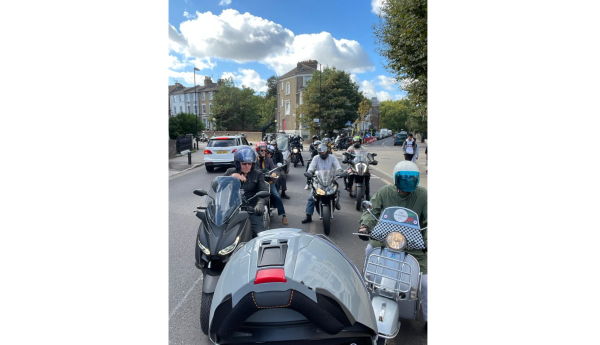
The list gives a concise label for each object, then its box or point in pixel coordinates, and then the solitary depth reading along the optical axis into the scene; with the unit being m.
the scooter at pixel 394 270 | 2.26
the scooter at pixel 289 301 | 1.37
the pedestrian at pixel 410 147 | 12.77
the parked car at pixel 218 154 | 13.83
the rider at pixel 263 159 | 7.01
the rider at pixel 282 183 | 8.19
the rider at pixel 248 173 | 4.30
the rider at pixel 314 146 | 14.35
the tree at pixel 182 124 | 24.41
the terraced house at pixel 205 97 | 50.96
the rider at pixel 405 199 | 2.71
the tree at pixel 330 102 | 36.16
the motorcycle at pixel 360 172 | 7.02
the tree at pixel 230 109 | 50.62
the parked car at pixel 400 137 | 38.31
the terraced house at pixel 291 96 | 45.04
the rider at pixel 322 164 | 5.99
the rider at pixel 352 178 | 7.35
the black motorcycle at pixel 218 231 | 2.59
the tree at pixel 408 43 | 5.93
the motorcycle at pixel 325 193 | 5.37
